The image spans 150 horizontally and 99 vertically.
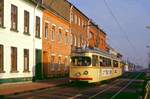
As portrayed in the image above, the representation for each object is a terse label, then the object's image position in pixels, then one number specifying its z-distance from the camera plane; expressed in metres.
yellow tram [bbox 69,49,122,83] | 21.50
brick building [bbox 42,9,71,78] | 28.44
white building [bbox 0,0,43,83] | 20.90
